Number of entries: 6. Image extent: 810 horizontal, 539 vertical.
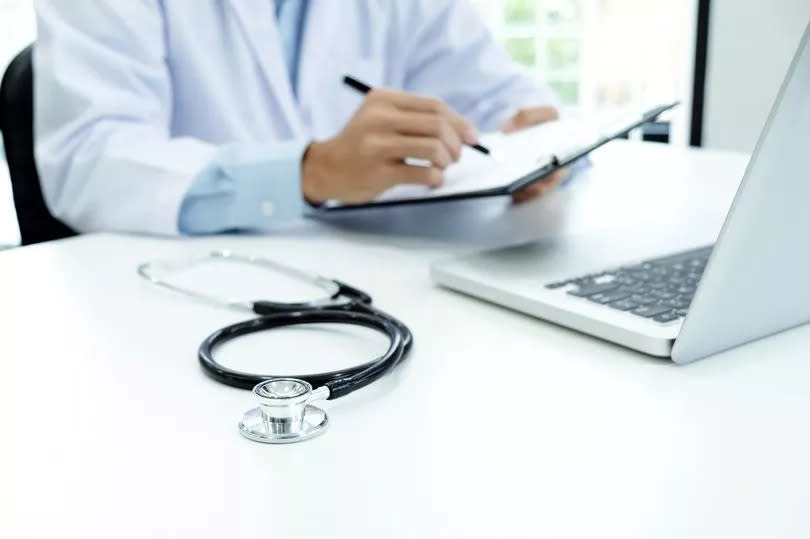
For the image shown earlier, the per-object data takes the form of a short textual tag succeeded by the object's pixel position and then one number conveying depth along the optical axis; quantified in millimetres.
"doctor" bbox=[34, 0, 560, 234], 769
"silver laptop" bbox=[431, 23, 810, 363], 373
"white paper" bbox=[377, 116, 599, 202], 668
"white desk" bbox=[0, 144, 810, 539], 303
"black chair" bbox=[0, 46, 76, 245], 961
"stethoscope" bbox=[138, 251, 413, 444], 365
